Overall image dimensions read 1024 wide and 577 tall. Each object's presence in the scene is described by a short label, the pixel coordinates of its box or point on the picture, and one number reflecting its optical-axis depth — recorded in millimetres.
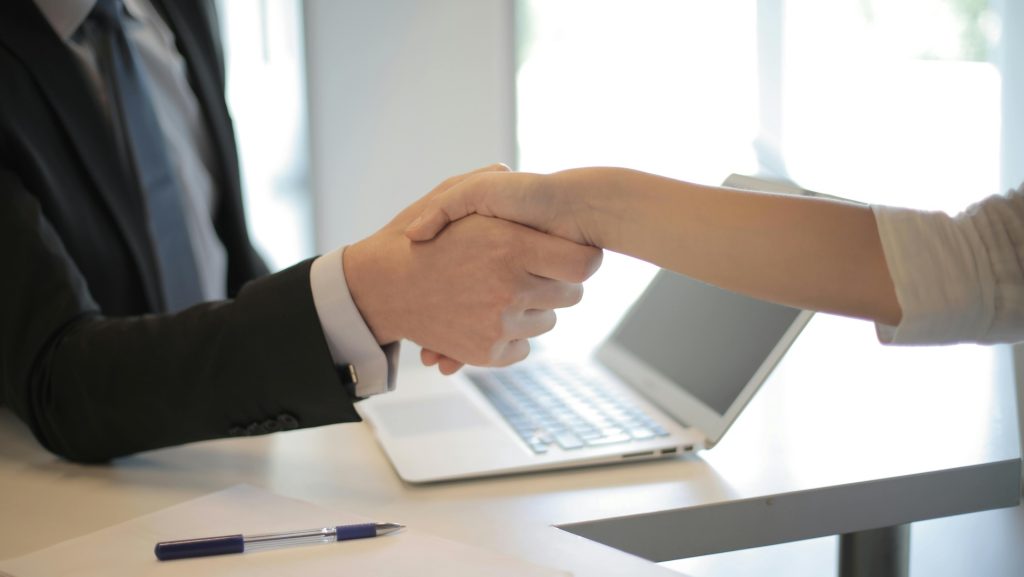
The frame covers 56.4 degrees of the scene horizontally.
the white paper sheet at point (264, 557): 636
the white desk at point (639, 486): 745
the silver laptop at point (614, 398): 866
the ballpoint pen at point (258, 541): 664
